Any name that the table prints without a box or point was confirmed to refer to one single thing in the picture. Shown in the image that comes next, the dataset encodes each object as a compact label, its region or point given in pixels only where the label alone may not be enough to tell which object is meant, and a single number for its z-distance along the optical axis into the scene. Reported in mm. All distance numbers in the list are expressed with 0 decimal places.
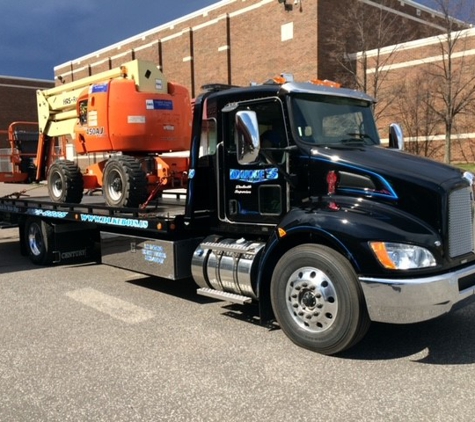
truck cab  4137
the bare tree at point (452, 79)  24781
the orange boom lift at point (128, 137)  7520
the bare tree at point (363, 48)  28969
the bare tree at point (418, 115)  27594
